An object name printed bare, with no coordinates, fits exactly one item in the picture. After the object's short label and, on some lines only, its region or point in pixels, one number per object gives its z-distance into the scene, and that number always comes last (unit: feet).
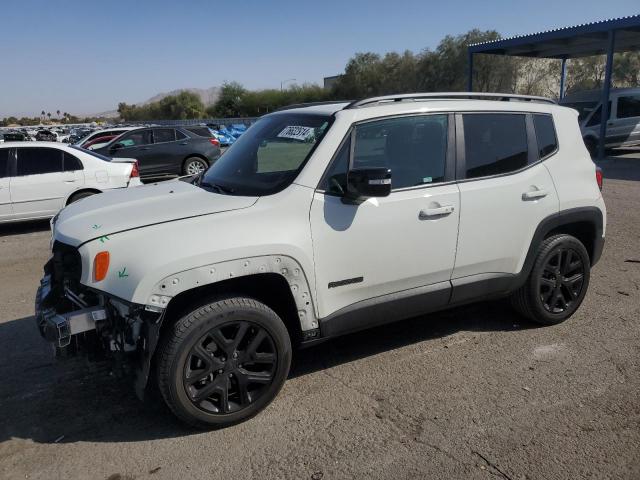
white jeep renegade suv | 10.02
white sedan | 29.50
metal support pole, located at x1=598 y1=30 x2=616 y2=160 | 57.77
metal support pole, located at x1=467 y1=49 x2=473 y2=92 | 79.02
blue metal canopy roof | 59.93
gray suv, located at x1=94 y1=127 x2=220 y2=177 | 48.67
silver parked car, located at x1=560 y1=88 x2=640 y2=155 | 57.98
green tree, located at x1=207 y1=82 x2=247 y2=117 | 284.20
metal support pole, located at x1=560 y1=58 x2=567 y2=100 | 85.71
